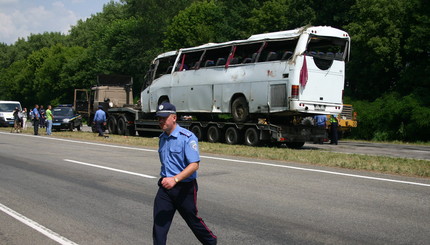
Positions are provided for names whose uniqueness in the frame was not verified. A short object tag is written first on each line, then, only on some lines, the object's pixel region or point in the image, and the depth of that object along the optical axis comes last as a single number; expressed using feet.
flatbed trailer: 63.57
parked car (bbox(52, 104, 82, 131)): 114.59
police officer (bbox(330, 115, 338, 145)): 78.31
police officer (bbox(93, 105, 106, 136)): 85.48
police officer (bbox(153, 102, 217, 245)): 15.48
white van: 136.26
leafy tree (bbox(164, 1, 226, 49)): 196.95
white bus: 59.52
